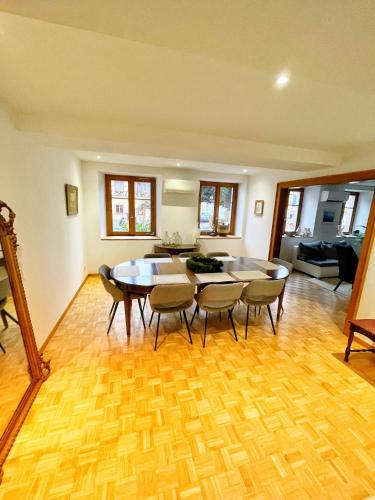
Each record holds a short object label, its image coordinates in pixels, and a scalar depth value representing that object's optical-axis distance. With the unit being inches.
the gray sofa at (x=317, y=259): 202.7
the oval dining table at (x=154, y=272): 95.1
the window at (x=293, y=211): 238.1
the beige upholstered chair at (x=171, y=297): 89.4
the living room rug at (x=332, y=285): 175.9
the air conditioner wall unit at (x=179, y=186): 186.1
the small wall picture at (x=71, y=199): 130.3
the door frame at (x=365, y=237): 101.4
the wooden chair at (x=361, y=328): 87.5
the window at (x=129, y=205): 194.1
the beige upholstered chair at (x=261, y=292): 102.0
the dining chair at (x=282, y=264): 128.4
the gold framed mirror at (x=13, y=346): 60.2
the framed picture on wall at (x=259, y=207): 195.3
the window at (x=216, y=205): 222.7
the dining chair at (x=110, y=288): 99.4
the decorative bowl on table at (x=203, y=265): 114.0
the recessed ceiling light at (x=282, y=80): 47.9
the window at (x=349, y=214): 278.5
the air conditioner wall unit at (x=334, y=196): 220.1
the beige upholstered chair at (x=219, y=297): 94.6
